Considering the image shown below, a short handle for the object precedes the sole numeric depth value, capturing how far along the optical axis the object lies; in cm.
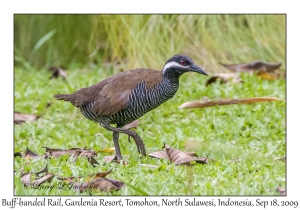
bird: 1237
